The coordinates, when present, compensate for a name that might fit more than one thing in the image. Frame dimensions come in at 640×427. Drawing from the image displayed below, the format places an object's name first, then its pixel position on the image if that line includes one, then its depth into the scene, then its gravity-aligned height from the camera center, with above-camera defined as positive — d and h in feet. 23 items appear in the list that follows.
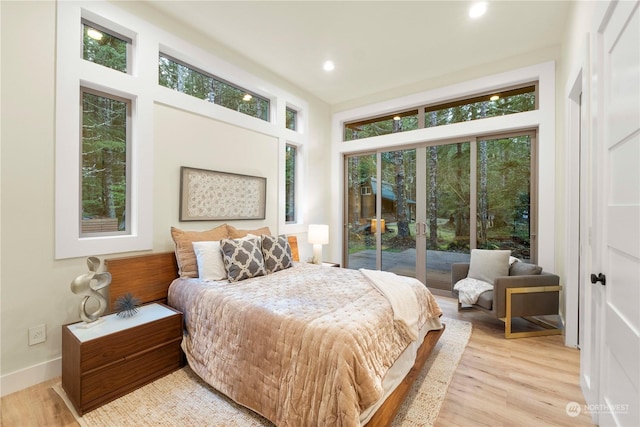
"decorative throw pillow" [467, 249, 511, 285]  10.64 -1.96
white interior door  3.77 +0.05
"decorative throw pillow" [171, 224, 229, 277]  8.79 -1.22
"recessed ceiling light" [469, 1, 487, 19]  8.68 +6.62
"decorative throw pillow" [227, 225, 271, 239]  10.51 -0.77
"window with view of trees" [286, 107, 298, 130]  14.85 +5.13
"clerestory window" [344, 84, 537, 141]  12.07 +5.04
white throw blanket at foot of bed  6.46 -2.11
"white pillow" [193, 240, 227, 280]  8.50 -1.53
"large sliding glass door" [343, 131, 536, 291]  12.12 +0.50
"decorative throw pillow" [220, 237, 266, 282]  8.55 -1.47
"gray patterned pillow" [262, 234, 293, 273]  9.75 -1.48
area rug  5.60 -4.24
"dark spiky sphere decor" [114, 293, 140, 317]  7.20 -2.45
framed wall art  9.90 +0.70
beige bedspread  4.59 -2.59
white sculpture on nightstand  6.66 -1.85
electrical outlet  6.81 -3.06
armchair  9.21 -2.81
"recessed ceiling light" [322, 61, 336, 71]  12.34 +6.71
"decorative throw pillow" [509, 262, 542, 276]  9.88 -2.00
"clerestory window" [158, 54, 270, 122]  9.86 +5.00
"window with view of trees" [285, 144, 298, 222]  14.66 +1.65
